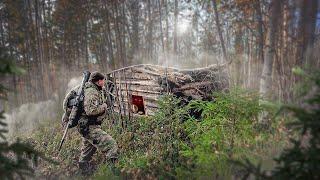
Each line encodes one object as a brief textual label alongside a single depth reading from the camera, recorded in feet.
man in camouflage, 27.78
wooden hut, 30.91
